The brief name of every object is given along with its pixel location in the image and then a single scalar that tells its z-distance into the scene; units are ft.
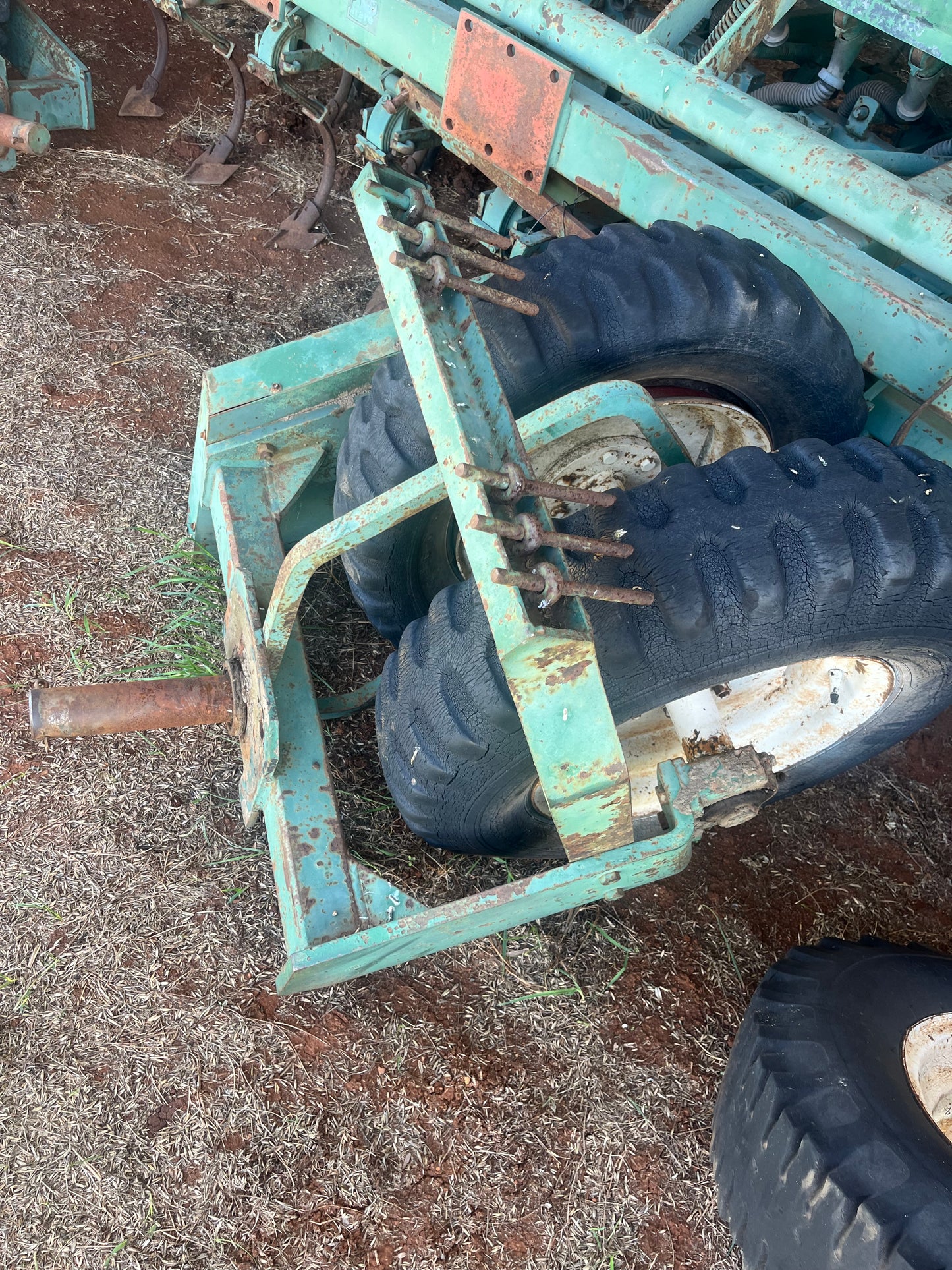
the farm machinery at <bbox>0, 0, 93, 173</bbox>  12.72
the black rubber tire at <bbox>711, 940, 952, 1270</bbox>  5.63
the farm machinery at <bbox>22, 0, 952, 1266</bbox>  5.78
